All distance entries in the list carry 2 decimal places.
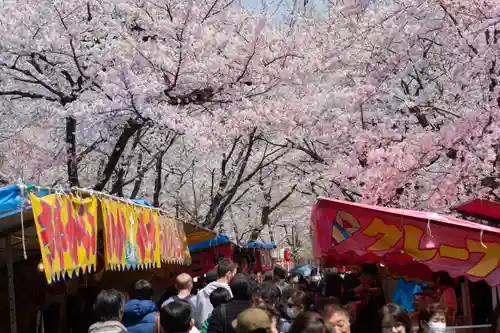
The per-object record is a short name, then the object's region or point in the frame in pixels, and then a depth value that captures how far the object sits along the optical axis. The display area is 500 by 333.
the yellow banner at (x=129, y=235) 6.52
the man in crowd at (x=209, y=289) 7.15
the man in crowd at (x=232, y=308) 6.01
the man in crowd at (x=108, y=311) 4.92
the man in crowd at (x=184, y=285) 7.03
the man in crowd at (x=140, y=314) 5.98
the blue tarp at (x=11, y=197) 4.94
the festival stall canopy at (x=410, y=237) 5.68
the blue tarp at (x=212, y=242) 15.19
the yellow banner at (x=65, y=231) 5.02
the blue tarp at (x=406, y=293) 8.41
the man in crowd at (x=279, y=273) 11.10
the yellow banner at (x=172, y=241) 9.24
